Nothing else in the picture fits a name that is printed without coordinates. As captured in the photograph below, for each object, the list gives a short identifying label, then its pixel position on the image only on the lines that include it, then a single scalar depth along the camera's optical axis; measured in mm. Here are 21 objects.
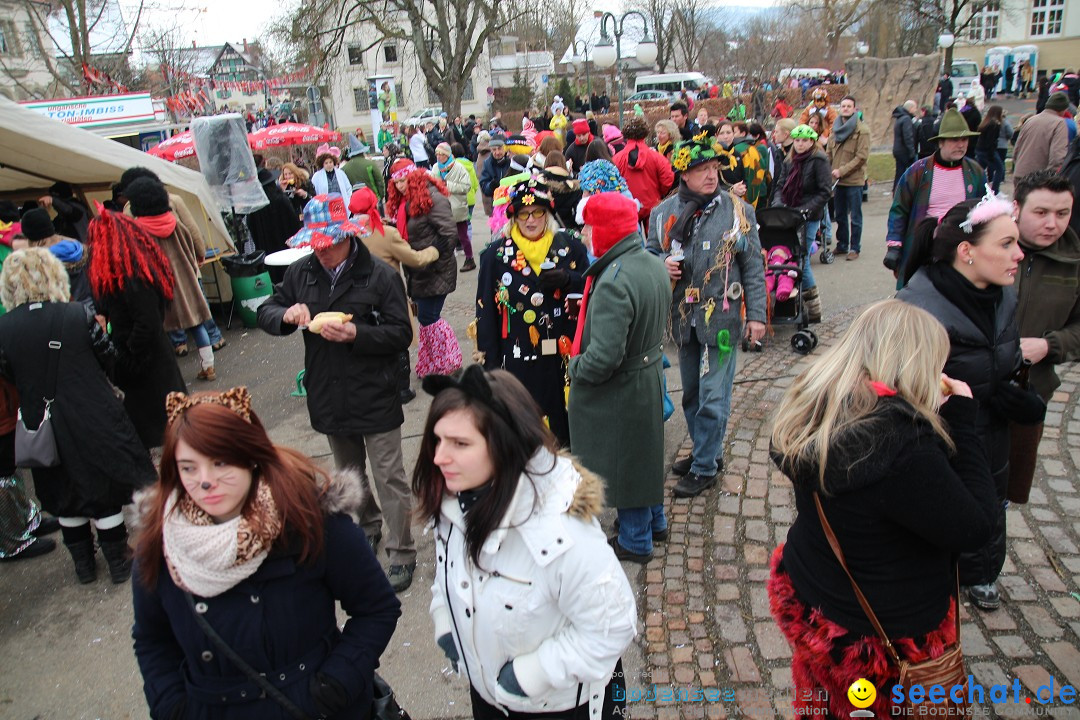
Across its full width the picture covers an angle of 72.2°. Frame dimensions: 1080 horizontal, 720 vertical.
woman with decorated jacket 4227
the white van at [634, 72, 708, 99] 40594
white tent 6855
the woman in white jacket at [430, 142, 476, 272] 9688
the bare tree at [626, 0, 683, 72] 46000
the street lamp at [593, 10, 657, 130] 16156
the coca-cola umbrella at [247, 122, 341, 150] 14795
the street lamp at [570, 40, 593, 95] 31856
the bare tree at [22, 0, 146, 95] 22328
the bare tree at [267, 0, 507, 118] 31359
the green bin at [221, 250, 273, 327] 8625
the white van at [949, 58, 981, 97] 27153
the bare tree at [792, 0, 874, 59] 36500
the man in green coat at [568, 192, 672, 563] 3455
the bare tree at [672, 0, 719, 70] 46594
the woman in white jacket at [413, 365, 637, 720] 1908
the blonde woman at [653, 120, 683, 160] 10039
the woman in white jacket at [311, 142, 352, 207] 11070
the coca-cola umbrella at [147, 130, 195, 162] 13188
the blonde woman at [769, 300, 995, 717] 1972
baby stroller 6695
